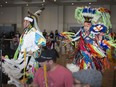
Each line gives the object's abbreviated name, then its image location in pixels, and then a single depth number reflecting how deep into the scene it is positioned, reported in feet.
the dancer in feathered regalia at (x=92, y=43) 13.26
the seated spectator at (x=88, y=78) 7.00
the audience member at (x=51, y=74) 7.27
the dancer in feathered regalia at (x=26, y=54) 12.80
